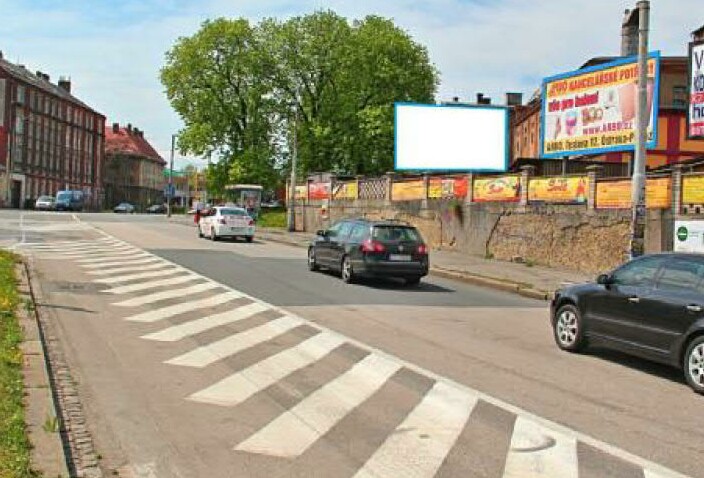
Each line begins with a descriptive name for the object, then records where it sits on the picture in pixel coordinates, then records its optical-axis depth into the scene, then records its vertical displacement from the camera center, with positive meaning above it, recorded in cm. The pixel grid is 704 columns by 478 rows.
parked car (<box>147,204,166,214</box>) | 10425 -127
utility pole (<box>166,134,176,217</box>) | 7109 +278
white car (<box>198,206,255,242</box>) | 3547 -90
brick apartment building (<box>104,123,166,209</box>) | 13325 +493
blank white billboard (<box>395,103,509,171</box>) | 3491 +366
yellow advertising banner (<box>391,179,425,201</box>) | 3347 +80
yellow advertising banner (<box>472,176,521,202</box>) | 2678 +81
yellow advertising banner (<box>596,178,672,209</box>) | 2028 +62
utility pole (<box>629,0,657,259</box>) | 1582 +152
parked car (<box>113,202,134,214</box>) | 10031 -124
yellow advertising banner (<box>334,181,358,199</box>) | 4031 +85
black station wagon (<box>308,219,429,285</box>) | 1872 -98
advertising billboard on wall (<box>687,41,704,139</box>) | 2105 +327
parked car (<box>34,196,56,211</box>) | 8100 -82
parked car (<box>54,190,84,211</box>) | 8356 -47
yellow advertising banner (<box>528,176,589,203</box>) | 2344 +77
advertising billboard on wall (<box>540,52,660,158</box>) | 2481 +339
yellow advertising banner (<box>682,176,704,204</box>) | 1914 +72
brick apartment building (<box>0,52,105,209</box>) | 9225 +685
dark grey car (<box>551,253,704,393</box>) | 875 -108
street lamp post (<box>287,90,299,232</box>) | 4422 +1
